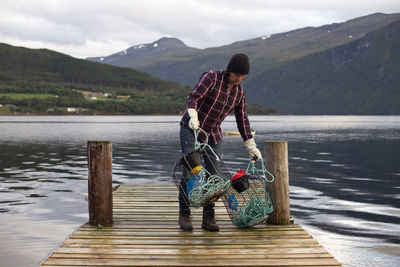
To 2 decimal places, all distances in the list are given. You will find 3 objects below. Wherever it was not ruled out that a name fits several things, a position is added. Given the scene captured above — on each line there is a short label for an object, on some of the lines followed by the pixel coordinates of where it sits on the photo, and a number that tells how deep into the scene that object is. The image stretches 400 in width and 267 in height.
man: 6.68
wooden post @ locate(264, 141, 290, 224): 7.56
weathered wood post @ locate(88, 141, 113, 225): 7.29
